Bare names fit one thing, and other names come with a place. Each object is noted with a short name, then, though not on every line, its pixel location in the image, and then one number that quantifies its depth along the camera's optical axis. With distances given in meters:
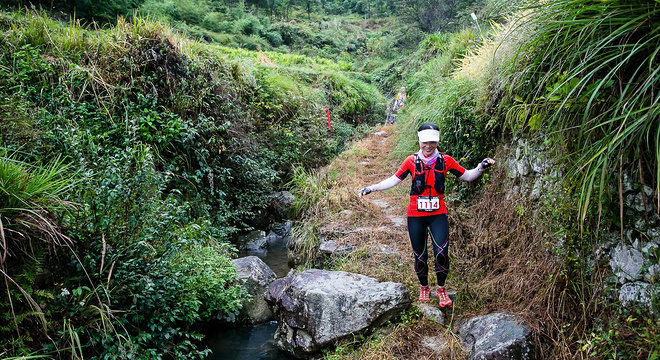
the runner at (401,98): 11.30
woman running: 3.49
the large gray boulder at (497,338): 2.74
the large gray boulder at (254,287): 4.69
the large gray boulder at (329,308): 3.57
